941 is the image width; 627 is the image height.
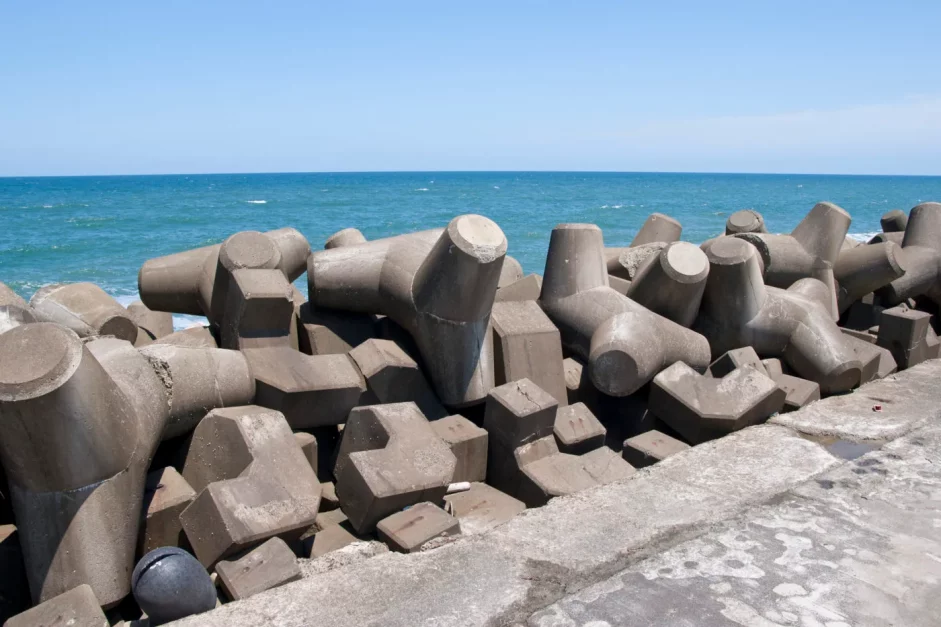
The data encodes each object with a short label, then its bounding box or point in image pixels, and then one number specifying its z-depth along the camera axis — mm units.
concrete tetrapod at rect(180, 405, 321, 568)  2553
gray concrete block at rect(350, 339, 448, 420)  3662
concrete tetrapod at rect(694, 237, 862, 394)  4758
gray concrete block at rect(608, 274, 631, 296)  5129
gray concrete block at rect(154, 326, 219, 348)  3803
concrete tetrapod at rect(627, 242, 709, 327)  4641
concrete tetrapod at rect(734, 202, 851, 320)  5949
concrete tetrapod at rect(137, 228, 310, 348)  3980
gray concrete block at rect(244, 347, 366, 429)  3414
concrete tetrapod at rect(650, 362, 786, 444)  3701
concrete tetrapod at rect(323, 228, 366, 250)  5117
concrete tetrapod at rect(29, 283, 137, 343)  4379
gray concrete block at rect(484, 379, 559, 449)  3402
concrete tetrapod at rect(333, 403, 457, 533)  2777
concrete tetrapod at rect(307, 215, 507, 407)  3789
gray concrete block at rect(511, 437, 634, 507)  3223
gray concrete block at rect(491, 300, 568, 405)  4012
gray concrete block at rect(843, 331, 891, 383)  4609
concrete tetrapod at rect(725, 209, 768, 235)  6656
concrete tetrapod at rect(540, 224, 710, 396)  4105
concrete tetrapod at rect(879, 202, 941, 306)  6414
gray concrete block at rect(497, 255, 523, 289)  5300
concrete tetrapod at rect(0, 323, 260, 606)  2439
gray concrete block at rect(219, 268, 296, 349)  3666
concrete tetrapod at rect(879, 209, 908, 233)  8422
